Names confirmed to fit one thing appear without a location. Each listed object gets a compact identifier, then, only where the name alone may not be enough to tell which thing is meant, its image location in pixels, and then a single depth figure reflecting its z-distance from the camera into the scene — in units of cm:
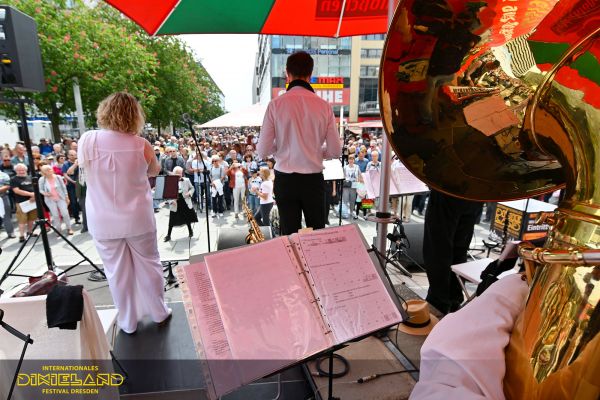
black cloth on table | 145
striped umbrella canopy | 259
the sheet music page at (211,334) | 108
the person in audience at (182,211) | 588
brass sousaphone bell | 54
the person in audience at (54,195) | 623
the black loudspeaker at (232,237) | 396
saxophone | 291
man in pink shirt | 271
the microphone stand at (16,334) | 141
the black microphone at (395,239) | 385
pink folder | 111
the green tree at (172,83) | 2250
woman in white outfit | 235
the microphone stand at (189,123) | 314
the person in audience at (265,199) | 666
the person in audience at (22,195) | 598
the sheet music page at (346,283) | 128
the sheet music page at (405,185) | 478
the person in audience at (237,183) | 834
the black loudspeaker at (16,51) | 282
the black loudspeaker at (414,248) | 411
